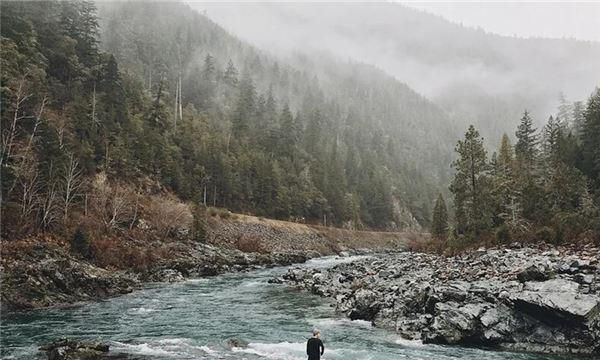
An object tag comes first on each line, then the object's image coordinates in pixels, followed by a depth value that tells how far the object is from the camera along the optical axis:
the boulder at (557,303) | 22.77
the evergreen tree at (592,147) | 59.34
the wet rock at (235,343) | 24.96
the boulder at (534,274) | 27.79
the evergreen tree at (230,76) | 168.88
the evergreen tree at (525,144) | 80.56
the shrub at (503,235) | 49.94
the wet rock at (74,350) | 21.39
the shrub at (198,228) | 68.94
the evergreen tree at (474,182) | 58.38
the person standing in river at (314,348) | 19.18
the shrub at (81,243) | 45.91
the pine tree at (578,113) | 110.51
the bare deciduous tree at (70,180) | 48.79
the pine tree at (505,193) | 55.99
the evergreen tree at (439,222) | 87.72
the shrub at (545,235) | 43.41
